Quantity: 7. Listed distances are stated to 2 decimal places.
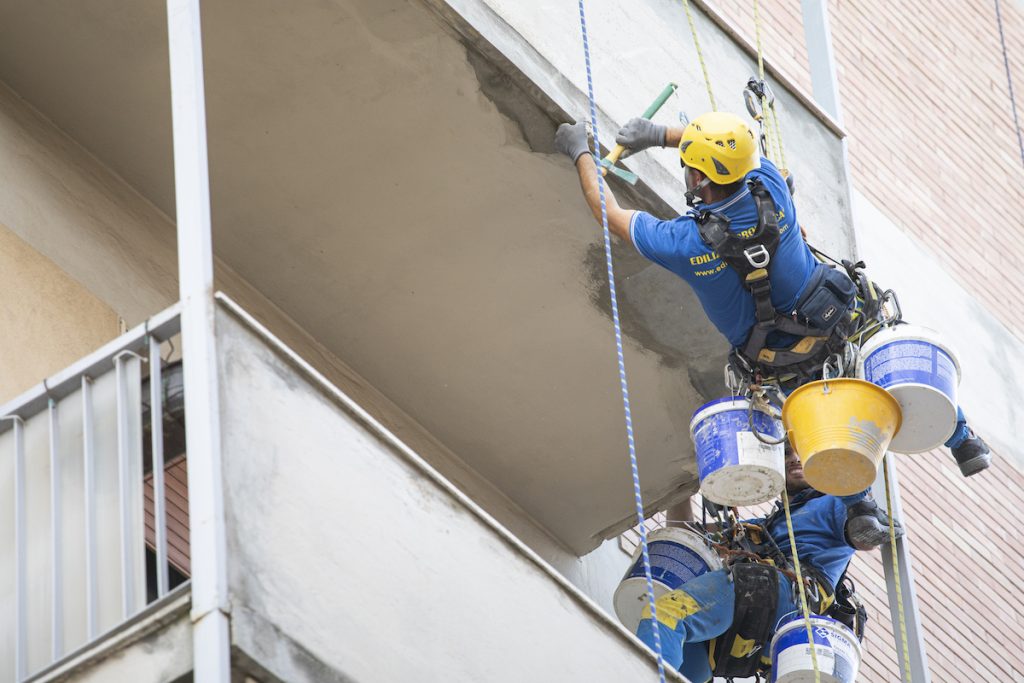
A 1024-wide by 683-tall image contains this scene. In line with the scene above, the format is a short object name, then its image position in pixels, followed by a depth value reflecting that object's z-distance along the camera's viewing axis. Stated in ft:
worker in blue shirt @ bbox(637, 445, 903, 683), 56.24
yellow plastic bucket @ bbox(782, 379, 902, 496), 48.62
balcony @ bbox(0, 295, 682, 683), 34.73
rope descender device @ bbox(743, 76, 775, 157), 57.52
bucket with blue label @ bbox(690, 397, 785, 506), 50.60
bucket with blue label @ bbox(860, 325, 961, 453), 50.39
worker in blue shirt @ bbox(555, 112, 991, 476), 51.16
